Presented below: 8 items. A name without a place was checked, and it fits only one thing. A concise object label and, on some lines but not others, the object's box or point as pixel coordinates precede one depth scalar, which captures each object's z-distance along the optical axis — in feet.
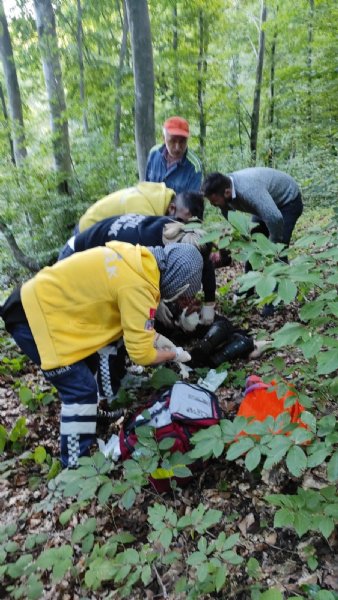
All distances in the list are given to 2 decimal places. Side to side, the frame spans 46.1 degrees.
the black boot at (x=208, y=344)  11.93
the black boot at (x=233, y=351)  11.86
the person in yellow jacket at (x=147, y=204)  10.69
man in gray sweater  12.26
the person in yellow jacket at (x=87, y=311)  8.26
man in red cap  14.34
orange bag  8.09
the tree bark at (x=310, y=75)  38.07
